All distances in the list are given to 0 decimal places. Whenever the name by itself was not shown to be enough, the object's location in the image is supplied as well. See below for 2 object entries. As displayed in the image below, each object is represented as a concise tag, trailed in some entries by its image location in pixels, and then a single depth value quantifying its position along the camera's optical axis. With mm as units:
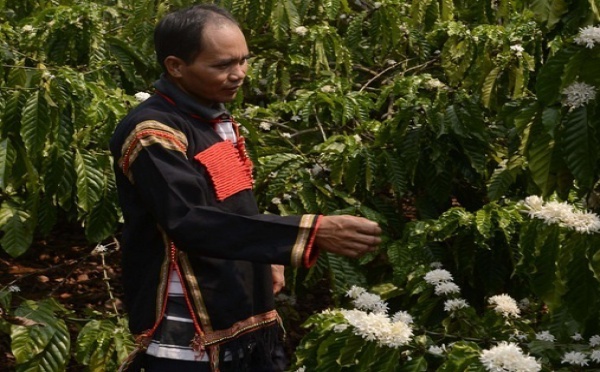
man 5094
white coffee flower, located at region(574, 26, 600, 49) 5252
